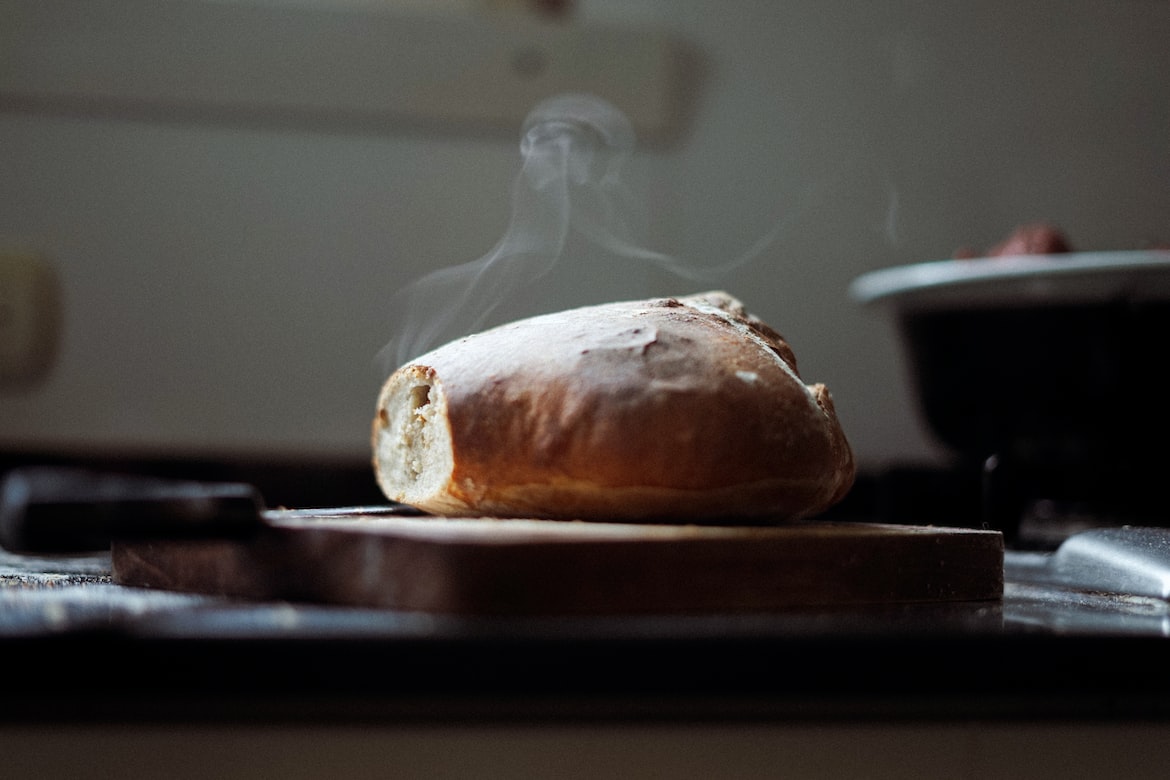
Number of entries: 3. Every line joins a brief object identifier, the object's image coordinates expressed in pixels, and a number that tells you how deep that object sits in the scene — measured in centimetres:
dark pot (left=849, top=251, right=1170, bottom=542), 101
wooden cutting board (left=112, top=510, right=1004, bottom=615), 50
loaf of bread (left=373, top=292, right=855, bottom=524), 61
